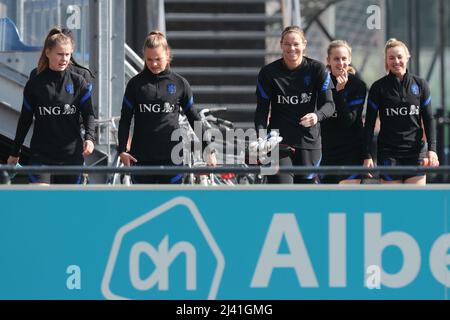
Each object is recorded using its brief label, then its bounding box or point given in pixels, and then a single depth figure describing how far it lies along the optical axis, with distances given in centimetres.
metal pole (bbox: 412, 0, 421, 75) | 2377
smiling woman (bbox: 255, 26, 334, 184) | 1040
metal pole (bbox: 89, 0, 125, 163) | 1266
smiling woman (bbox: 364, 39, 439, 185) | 1059
